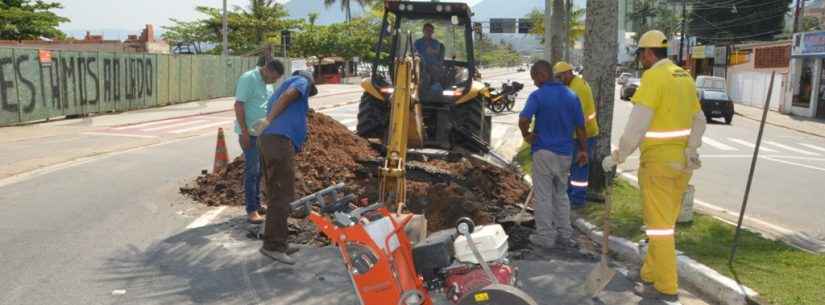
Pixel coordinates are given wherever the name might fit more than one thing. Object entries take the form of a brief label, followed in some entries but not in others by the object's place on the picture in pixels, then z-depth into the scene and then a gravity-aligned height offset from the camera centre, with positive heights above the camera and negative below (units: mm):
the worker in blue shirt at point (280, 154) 6164 -855
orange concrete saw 3949 -1125
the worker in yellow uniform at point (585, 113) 8555 -680
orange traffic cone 10405 -1459
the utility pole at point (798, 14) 33562 +2267
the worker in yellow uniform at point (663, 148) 5258 -639
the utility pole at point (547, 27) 22281 +948
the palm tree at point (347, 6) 77188 +5181
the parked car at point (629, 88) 37312 -1494
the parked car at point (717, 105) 26094 -1564
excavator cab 11164 -330
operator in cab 11125 -79
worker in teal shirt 7379 -639
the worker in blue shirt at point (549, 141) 6715 -761
